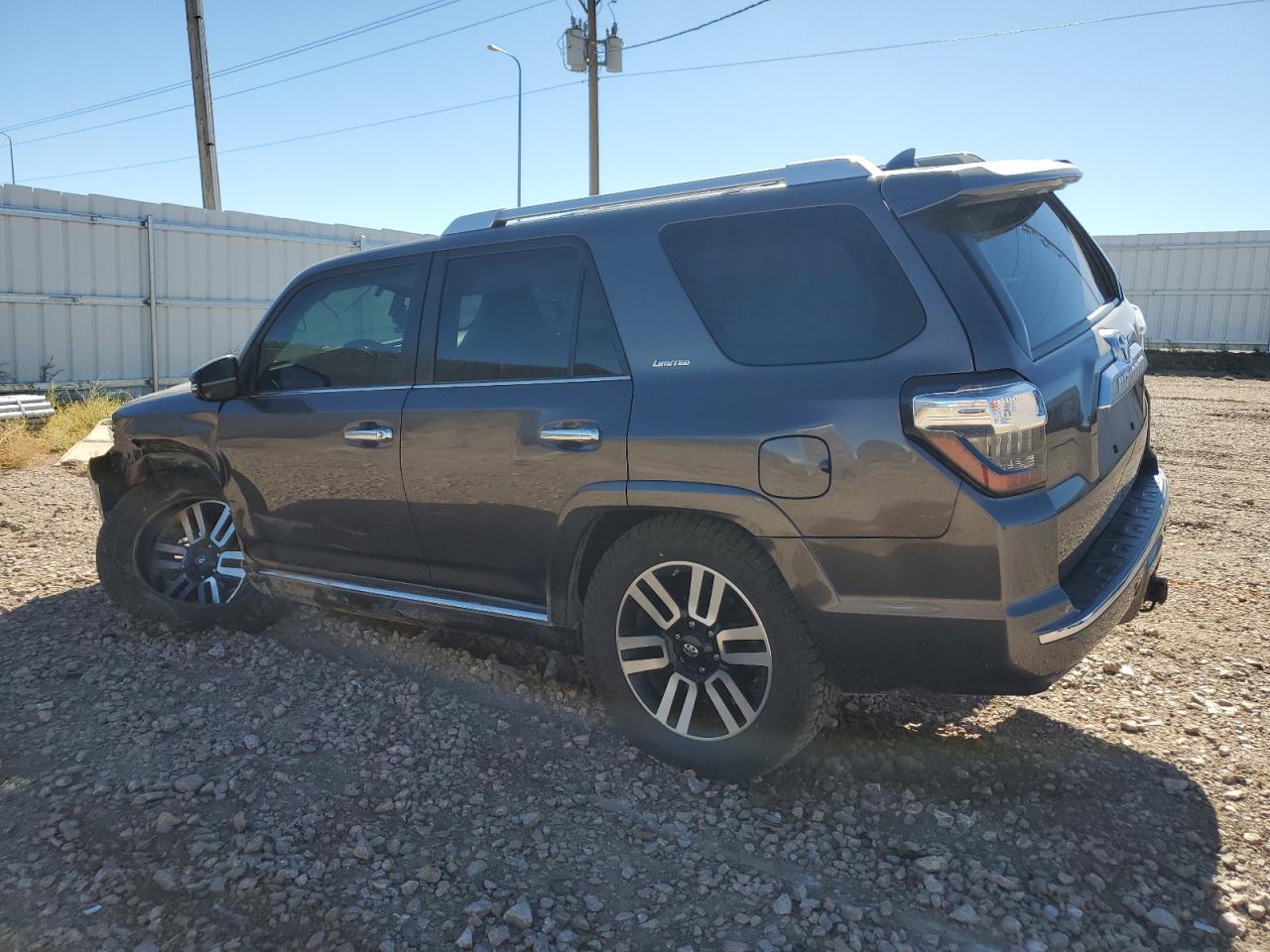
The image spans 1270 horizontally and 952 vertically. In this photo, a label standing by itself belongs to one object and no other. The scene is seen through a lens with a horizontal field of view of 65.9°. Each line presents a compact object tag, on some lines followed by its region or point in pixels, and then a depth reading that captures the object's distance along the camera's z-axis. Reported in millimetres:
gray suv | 2588
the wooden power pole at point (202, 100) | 15125
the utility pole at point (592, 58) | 20953
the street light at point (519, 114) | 30773
